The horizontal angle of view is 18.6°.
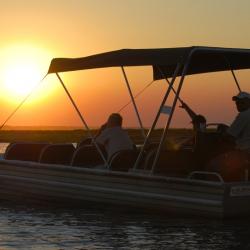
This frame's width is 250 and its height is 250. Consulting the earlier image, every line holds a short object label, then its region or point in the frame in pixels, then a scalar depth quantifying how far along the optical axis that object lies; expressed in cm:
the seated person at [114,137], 1323
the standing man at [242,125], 1166
